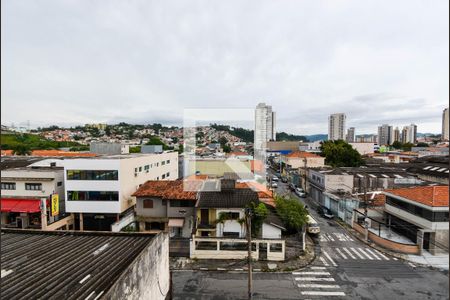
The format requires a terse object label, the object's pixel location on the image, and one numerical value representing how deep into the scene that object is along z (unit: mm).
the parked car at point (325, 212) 22547
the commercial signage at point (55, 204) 17125
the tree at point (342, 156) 39053
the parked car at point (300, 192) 30539
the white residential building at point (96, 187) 18438
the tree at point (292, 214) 16828
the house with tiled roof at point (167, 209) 17625
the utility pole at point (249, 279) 10625
